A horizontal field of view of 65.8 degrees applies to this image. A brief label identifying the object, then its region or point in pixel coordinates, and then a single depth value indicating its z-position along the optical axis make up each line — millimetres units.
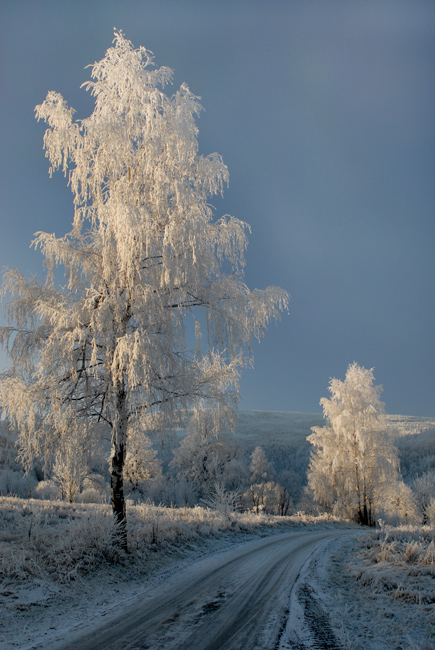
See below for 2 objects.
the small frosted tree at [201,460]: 33938
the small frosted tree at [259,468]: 48844
